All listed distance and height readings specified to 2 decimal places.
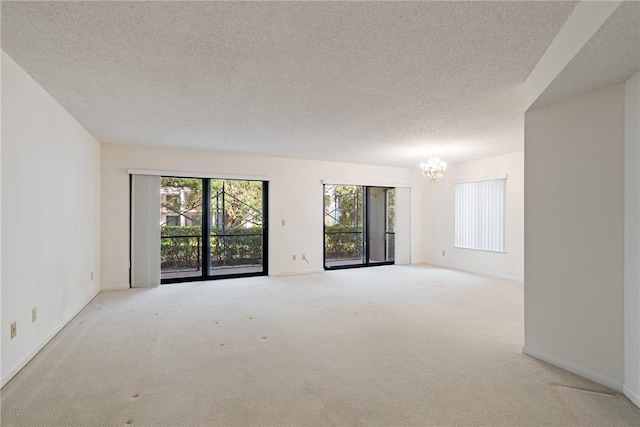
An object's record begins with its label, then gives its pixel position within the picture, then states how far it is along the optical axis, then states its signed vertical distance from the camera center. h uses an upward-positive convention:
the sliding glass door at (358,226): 7.32 -0.25
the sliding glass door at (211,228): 5.78 -0.25
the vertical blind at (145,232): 5.35 -0.28
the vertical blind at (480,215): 6.27 +0.00
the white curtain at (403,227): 7.74 -0.29
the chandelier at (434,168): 5.35 +0.79
